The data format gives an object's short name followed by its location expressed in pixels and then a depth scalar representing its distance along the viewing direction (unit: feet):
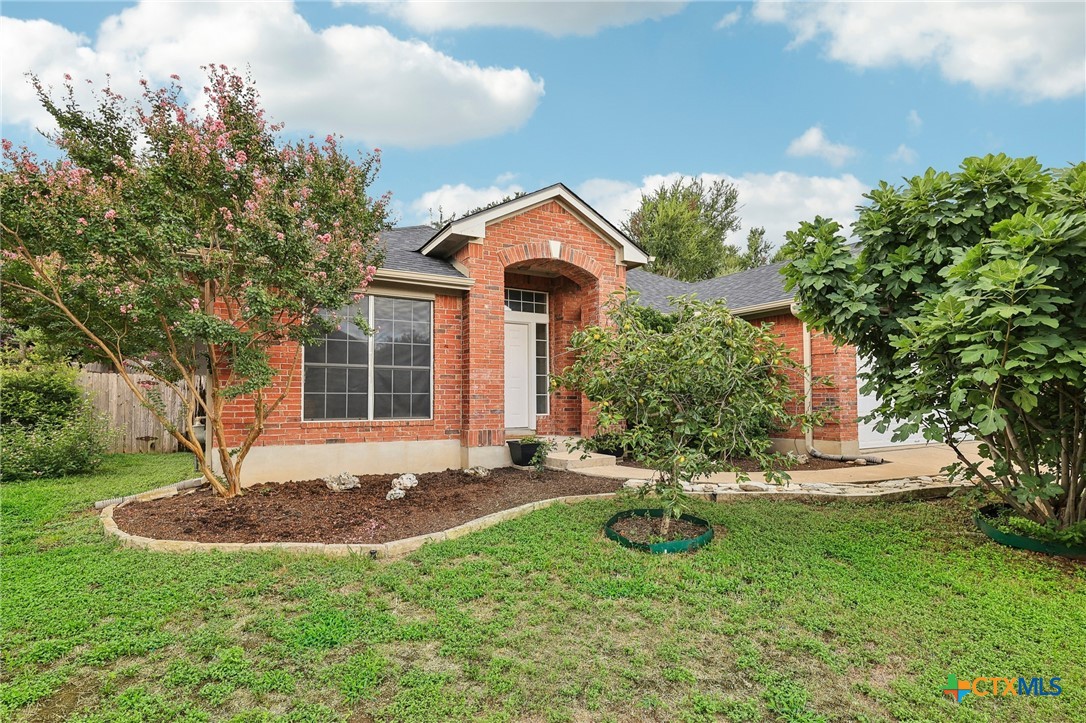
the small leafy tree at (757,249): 90.79
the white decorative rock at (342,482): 22.42
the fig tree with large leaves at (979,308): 10.91
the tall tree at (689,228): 78.64
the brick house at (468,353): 24.84
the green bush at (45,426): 26.23
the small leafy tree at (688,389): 14.05
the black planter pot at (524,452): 27.45
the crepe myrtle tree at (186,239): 16.63
